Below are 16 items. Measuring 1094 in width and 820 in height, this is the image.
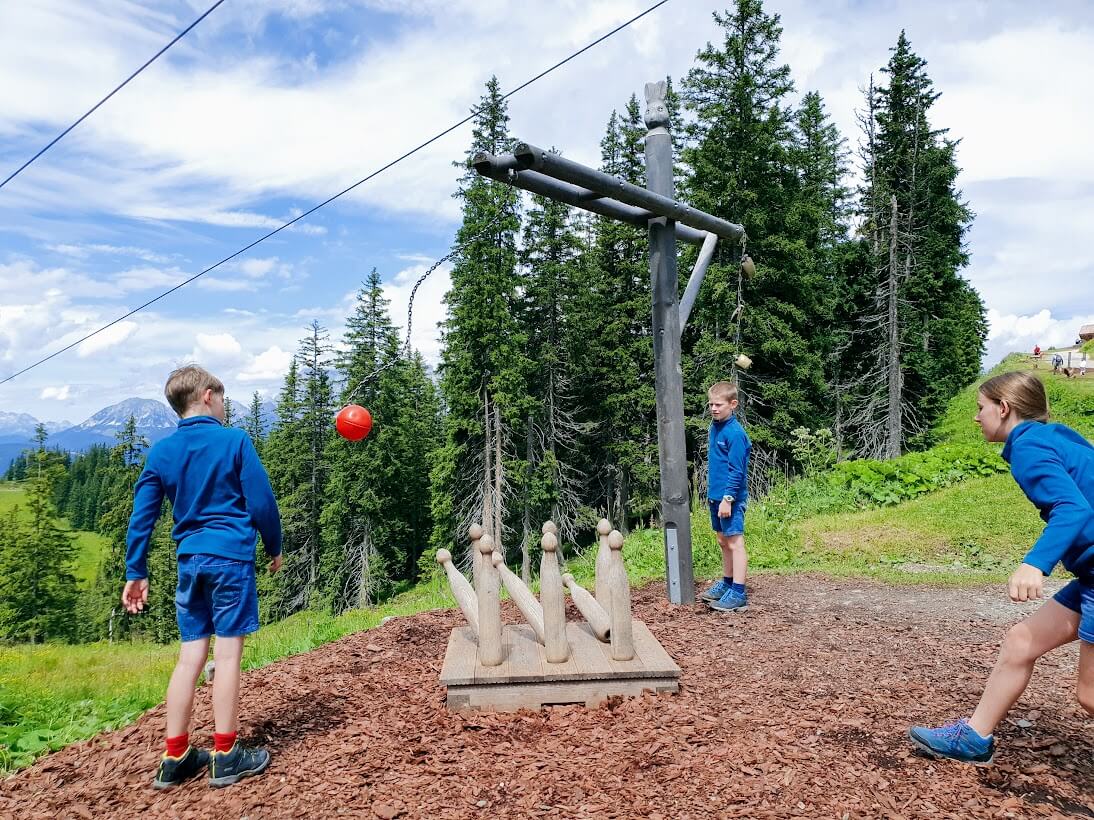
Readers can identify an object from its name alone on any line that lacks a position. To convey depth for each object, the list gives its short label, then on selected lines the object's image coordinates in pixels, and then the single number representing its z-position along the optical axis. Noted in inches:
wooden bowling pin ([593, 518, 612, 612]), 164.6
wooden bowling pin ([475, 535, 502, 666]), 159.2
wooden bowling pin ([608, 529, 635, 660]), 160.1
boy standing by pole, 220.7
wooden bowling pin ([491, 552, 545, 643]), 170.4
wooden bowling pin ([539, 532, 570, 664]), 158.2
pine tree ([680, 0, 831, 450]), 852.0
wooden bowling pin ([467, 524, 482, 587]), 155.5
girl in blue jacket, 104.3
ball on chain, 265.9
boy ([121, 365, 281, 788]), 129.3
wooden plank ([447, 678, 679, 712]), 154.2
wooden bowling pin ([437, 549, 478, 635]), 176.4
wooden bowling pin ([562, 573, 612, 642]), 172.9
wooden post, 234.7
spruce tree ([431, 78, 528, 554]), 912.3
